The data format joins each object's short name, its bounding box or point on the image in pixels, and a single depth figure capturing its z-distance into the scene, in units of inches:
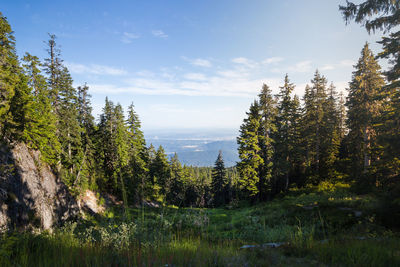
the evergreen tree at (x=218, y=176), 1658.6
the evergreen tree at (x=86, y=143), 918.4
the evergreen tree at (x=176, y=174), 1664.6
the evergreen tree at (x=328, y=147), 1057.8
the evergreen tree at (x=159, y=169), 1574.8
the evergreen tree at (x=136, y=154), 1208.6
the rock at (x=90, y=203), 939.3
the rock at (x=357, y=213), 331.0
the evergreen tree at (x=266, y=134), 974.3
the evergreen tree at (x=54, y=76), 763.4
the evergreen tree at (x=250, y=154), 933.8
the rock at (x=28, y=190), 437.1
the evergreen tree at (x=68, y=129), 813.8
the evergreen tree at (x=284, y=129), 1043.3
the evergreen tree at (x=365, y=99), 784.1
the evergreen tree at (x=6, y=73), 497.7
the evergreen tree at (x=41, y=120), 622.2
